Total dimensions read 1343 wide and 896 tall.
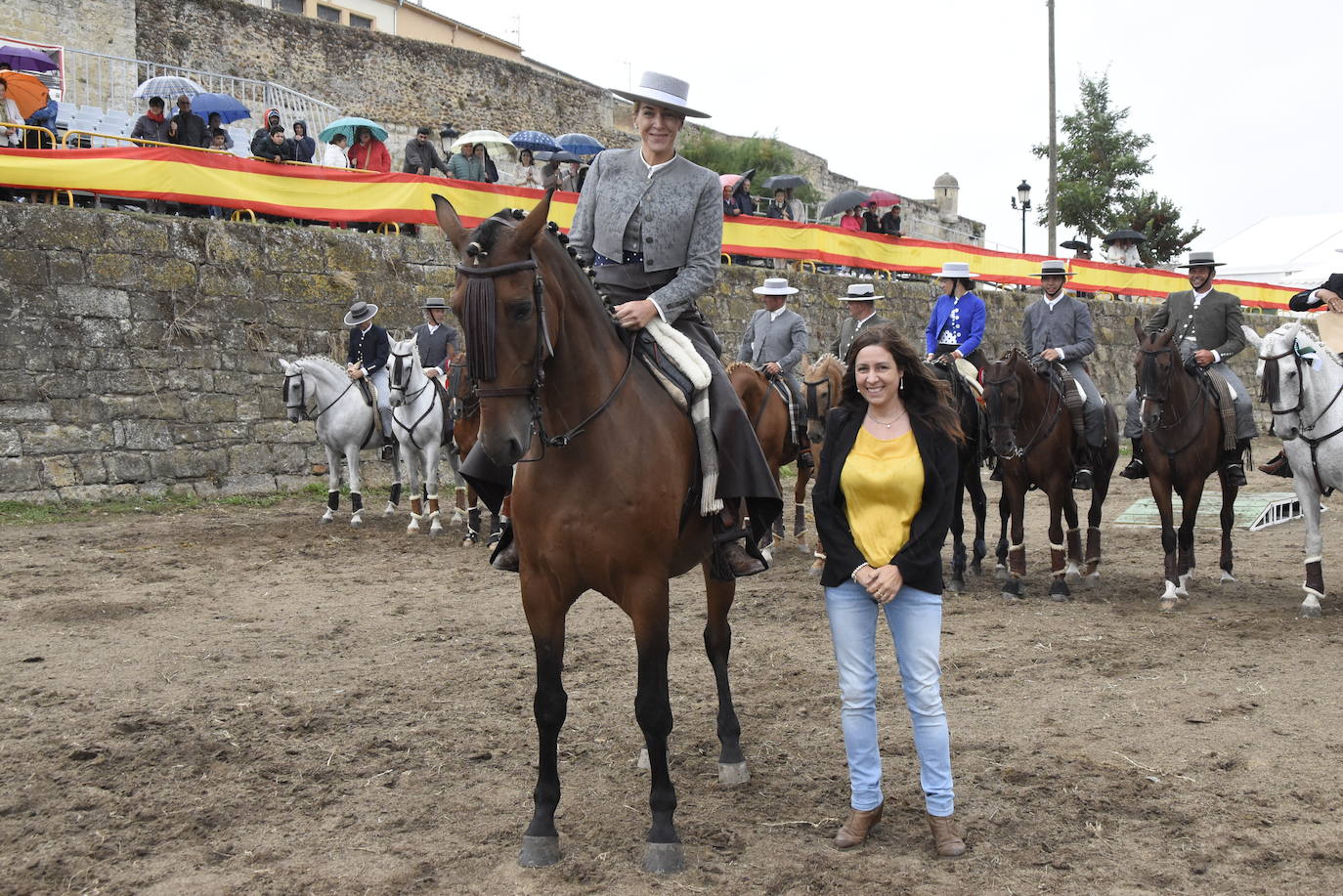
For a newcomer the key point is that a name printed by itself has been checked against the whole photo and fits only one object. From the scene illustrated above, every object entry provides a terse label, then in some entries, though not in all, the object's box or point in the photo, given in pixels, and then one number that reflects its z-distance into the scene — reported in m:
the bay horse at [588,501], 4.04
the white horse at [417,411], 12.20
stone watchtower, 52.59
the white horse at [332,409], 12.70
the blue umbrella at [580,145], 26.31
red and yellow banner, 12.85
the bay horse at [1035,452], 9.09
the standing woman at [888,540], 4.05
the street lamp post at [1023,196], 28.72
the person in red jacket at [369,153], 17.28
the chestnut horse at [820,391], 9.51
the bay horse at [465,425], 9.41
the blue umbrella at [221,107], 19.53
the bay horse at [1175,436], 8.66
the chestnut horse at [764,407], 9.82
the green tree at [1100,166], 34.91
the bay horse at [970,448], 9.49
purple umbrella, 18.20
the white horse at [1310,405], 8.11
